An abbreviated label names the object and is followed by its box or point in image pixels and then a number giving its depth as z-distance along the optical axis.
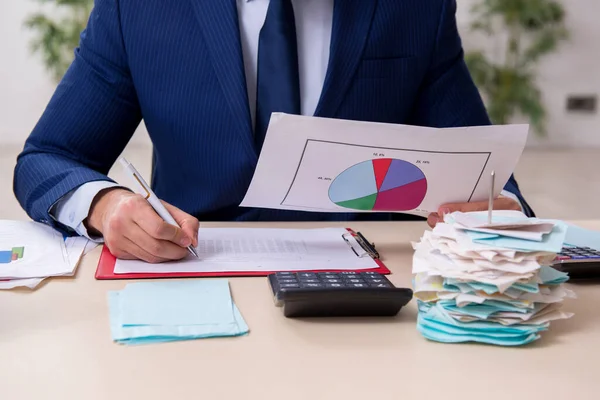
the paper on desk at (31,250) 0.99
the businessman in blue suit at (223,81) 1.36
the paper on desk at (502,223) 0.77
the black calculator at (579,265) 1.02
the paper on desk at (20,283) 0.94
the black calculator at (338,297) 0.83
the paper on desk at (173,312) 0.78
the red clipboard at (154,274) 0.98
